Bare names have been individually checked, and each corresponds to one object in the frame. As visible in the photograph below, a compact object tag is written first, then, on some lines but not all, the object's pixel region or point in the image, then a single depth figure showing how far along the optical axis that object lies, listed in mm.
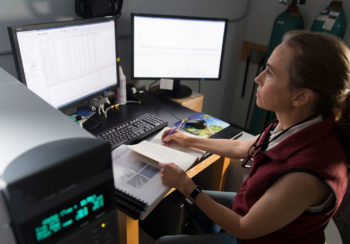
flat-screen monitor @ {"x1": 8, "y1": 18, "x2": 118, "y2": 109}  1078
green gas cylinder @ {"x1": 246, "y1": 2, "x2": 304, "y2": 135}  2221
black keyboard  1224
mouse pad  1389
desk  1410
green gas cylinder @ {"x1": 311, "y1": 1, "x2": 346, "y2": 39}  2055
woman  804
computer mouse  1423
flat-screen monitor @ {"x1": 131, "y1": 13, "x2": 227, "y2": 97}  1573
